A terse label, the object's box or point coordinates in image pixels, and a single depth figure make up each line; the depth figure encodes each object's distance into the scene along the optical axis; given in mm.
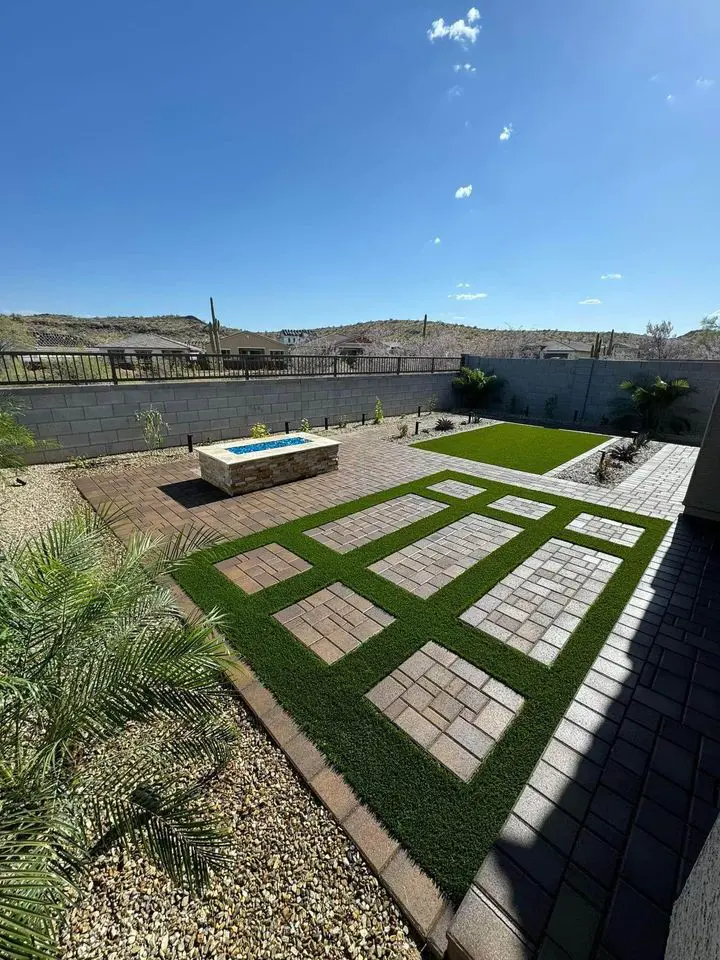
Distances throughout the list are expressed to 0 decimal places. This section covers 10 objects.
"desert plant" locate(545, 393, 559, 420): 14703
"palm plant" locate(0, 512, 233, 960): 1348
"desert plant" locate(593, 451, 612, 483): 7754
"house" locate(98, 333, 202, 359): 23281
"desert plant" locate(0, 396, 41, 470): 5762
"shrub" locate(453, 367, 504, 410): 15695
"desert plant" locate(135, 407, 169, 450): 8477
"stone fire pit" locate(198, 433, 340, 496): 6566
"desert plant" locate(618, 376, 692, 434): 11445
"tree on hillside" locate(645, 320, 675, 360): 25859
